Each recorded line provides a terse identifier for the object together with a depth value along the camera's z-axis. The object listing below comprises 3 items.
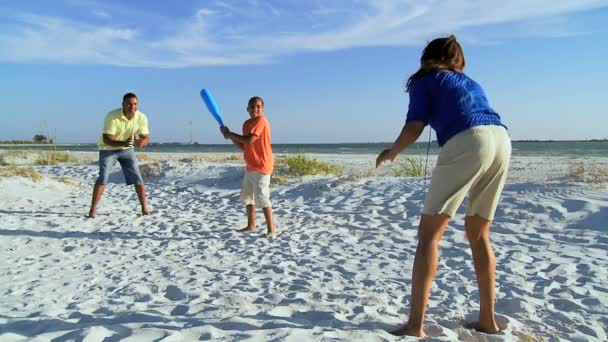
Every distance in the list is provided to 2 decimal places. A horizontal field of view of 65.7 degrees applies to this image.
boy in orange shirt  5.43
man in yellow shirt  6.48
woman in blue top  2.49
